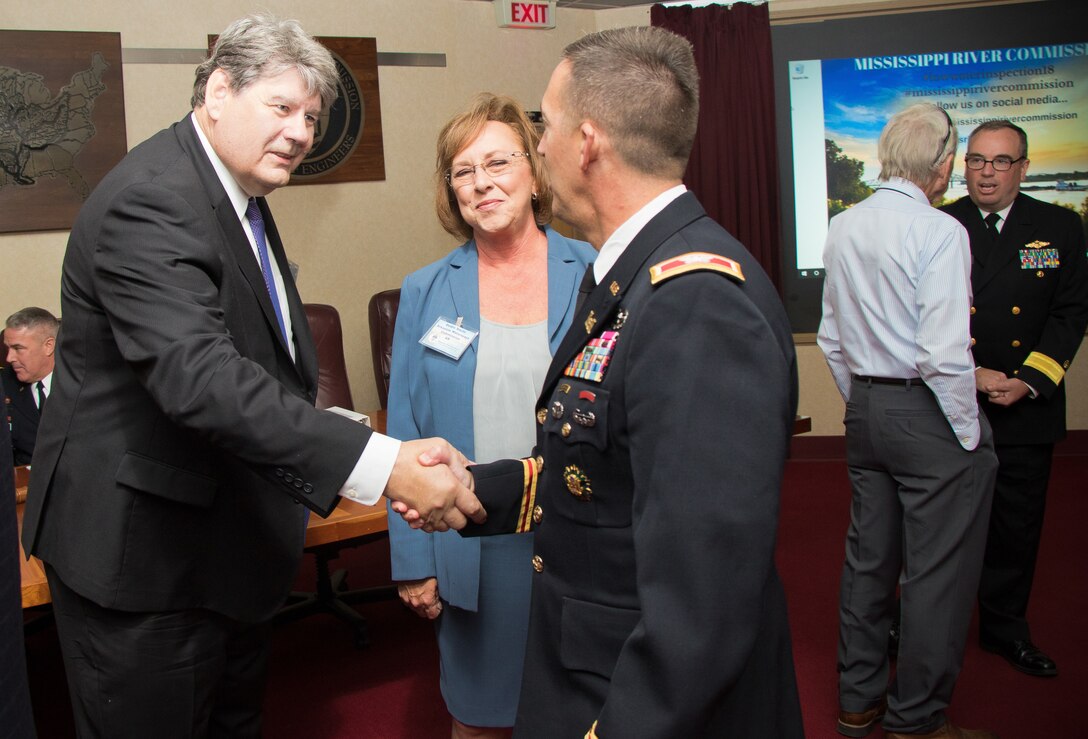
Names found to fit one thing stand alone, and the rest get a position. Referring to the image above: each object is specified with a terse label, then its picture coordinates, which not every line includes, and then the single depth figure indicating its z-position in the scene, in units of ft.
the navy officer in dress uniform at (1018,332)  10.70
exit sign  19.30
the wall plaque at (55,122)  15.23
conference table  9.05
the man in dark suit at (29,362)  12.48
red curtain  19.63
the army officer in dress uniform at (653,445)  3.61
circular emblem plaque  17.94
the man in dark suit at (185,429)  5.29
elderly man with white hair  8.66
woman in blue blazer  7.15
